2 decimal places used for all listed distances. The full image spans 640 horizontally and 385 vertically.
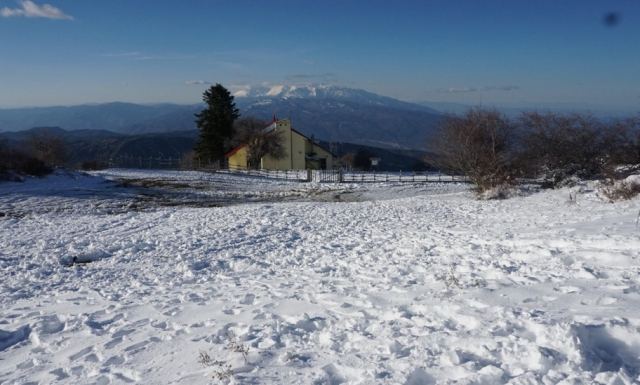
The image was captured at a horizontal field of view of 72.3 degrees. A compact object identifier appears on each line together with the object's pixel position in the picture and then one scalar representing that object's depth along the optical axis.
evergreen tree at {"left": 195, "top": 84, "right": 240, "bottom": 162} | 58.22
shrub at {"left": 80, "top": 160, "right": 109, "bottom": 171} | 51.79
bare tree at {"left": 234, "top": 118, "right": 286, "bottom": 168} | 56.94
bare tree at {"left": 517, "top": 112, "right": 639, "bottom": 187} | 22.69
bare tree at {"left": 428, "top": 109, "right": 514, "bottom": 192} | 23.53
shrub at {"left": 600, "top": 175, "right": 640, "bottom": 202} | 15.47
